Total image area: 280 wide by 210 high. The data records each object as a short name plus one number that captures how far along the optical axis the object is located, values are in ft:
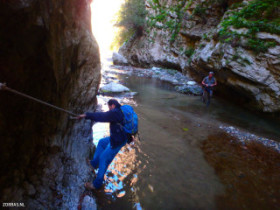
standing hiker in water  33.81
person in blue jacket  9.87
